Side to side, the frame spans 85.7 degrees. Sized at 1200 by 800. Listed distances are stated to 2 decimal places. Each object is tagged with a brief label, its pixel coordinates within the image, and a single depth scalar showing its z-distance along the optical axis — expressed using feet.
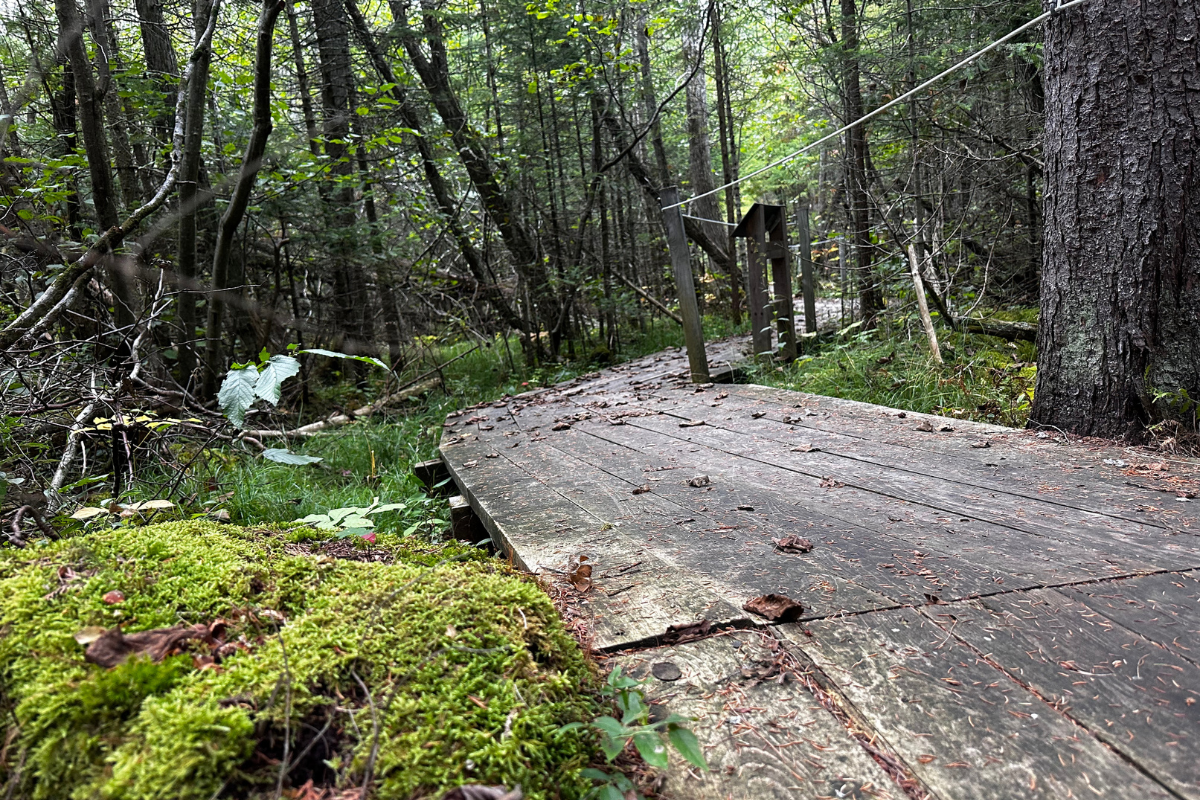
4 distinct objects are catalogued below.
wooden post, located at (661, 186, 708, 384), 18.86
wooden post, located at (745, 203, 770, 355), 22.52
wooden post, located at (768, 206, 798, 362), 22.20
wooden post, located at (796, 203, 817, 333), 25.40
